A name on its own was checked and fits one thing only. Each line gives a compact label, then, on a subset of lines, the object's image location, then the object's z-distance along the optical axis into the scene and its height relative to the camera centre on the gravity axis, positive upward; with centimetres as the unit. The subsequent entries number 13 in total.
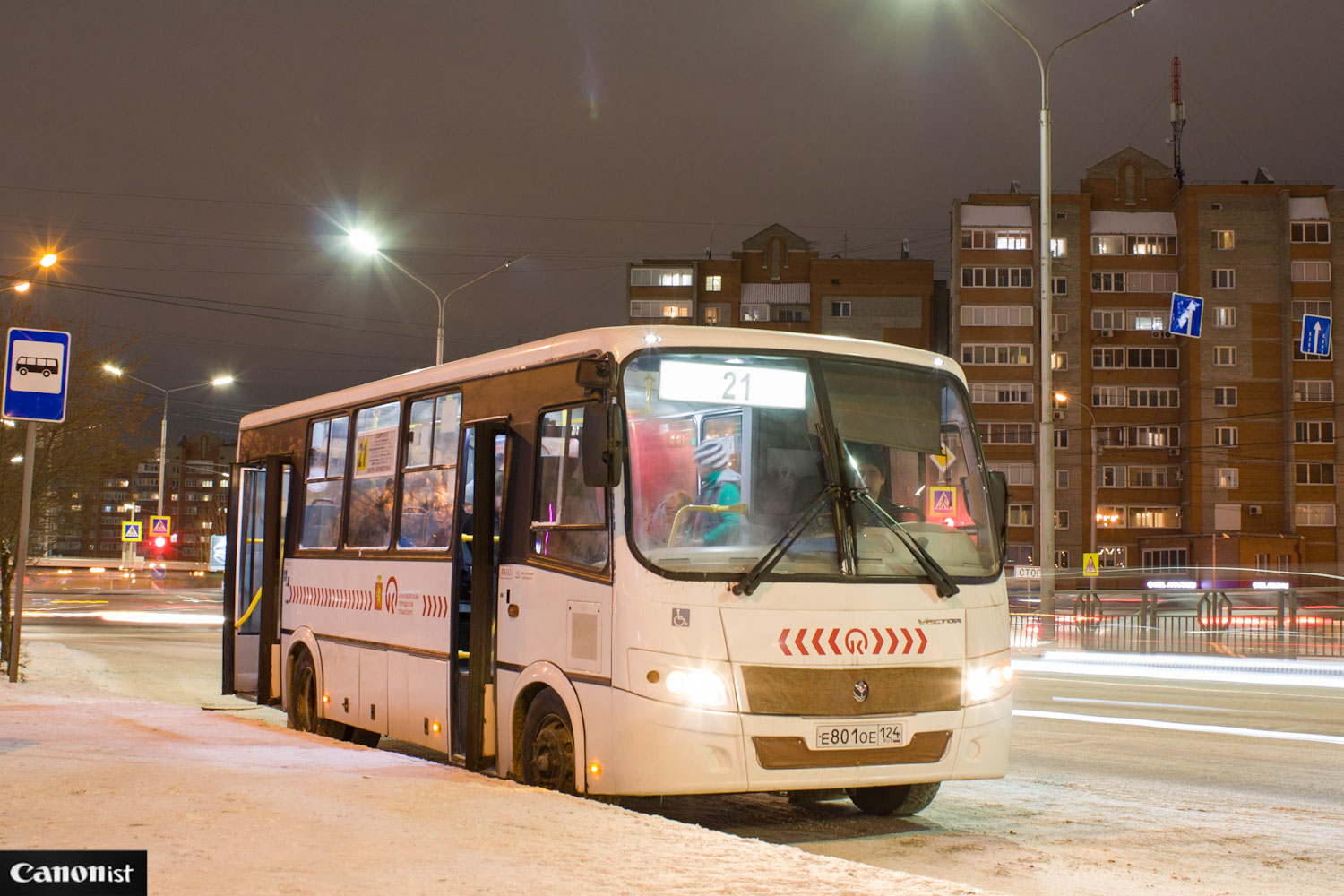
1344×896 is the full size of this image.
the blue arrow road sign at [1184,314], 2970 +534
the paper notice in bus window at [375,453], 1176 +88
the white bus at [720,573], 801 -6
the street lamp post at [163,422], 2575 +441
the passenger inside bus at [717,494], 823 +41
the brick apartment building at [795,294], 9681 +1884
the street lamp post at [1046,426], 2781 +284
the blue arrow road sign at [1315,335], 2772 +464
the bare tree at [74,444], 2312 +183
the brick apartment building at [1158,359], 8288 +1254
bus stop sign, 1430 +174
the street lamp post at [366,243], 3228 +711
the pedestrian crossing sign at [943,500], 895 +42
